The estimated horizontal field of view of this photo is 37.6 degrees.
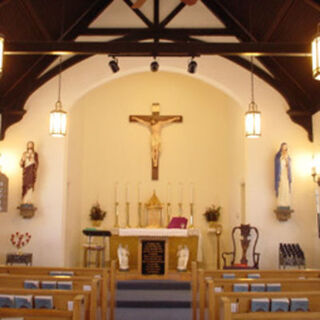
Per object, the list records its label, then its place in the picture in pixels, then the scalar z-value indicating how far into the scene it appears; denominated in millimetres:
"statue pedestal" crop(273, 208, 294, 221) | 7815
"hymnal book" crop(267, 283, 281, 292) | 4422
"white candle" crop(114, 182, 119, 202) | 10359
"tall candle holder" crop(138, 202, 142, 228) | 10122
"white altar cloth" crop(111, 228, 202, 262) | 8461
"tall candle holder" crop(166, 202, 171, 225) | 10155
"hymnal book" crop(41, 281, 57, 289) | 4371
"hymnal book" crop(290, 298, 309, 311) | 3691
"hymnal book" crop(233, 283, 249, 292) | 4305
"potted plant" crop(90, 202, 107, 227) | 9969
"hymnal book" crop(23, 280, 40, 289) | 4359
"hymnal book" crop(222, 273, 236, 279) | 4957
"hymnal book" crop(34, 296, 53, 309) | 3650
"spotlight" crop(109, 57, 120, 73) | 6758
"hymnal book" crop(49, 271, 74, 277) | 5206
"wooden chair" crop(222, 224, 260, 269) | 7592
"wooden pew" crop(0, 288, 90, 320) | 3054
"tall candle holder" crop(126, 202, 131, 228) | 10180
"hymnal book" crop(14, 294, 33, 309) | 3668
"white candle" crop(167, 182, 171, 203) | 10356
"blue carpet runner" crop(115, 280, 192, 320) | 6332
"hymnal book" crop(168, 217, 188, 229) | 8969
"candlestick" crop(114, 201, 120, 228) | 10195
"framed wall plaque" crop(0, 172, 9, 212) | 7012
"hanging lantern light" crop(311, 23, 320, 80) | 3999
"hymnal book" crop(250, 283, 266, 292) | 4418
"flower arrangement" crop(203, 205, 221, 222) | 10016
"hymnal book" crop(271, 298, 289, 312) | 3672
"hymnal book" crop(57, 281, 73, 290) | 4340
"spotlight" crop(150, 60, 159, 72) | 6818
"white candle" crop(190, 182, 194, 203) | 10383
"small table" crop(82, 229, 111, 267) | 8344
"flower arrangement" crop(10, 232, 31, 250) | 7875
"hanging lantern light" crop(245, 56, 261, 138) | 6742
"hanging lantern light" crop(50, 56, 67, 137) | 6777
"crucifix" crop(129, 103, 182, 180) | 10352
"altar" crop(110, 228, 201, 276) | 8414
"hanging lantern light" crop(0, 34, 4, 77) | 4320
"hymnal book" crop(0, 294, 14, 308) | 3699
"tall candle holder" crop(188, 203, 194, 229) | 10196
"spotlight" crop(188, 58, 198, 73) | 6746
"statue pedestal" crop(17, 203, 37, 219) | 7945
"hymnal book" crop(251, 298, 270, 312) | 3689
